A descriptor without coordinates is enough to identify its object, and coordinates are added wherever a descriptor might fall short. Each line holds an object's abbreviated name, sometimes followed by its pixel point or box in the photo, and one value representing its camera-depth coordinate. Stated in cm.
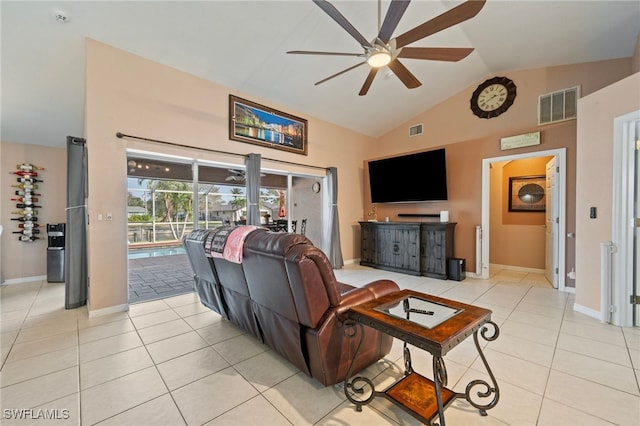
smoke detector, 264
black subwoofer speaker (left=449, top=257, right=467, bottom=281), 469
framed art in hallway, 515
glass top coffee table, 128
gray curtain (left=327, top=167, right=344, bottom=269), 575
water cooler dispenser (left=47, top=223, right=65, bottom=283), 468
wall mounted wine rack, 468
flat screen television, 518
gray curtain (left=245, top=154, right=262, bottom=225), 442
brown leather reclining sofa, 161
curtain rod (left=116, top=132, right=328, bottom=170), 329
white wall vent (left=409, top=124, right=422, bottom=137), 579
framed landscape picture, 436
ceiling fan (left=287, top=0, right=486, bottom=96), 196
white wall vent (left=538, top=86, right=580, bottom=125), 405
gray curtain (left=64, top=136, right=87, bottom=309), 344
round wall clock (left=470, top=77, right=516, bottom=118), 463
